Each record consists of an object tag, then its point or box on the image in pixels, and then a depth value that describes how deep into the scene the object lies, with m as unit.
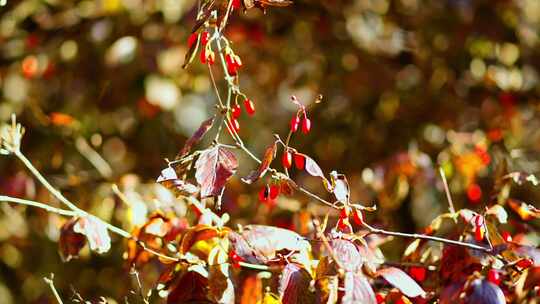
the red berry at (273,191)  1.39
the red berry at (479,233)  1.40
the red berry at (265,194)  1.39
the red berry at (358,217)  1.39
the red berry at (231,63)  1.41
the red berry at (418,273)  1.49
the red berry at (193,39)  1.40
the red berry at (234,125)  1.42
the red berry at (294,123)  1.40
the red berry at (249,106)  1.43
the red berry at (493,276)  1.39
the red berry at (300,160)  1.39
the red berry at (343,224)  1.39
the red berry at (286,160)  1.39
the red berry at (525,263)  1.38
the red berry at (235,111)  1.42
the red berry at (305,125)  1.42
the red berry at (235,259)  1.41
